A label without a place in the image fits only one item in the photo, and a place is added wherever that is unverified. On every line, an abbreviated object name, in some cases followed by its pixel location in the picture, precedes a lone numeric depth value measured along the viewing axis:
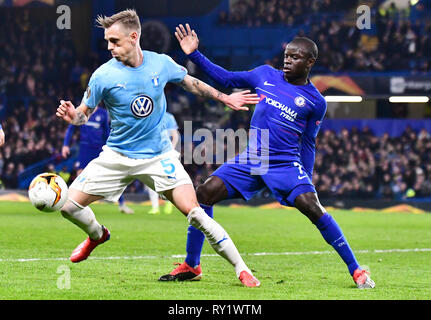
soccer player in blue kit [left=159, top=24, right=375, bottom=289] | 16.19
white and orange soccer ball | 14.87
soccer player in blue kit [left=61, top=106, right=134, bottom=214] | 31.89
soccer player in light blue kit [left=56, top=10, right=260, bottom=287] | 15.03
